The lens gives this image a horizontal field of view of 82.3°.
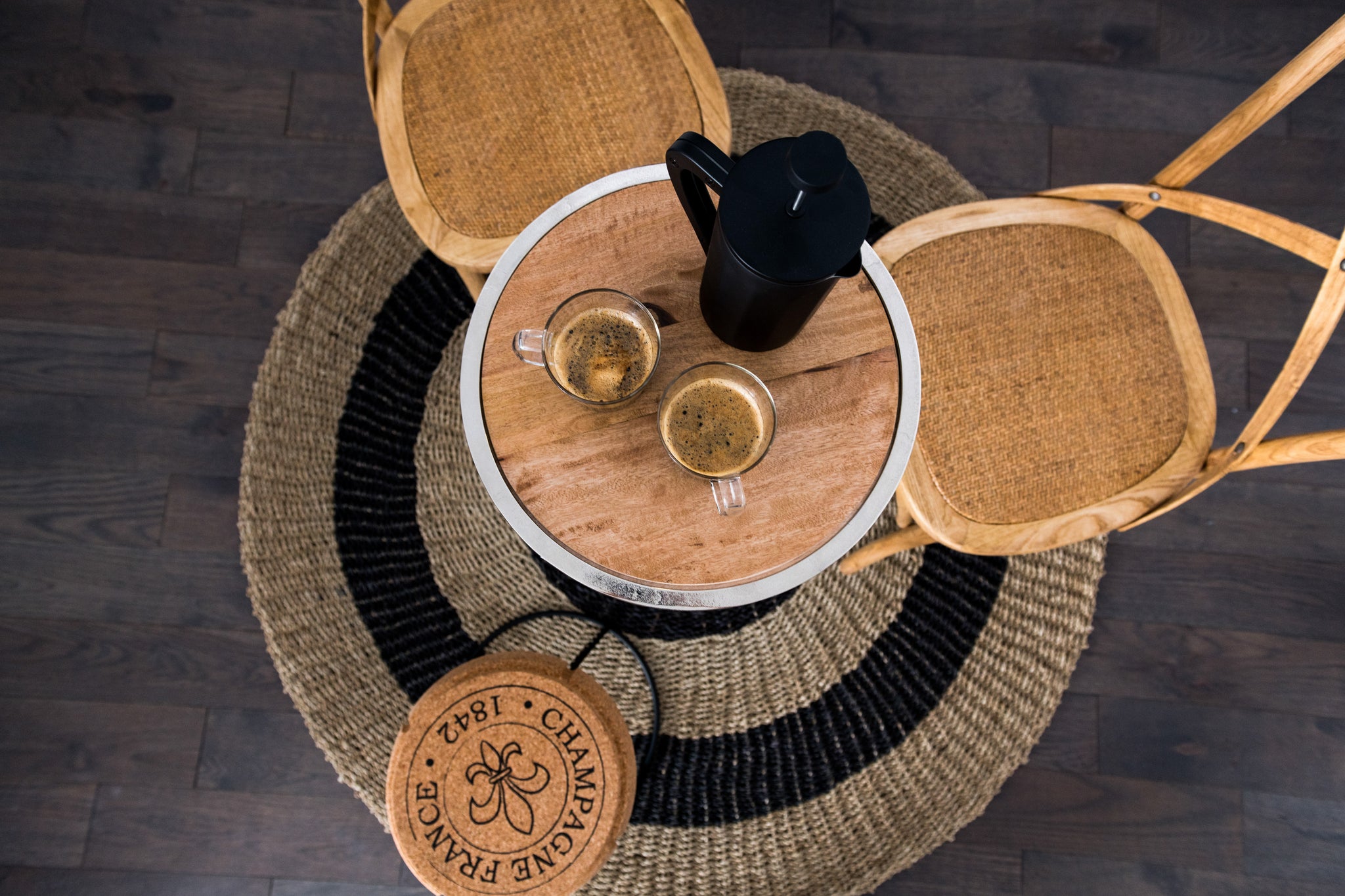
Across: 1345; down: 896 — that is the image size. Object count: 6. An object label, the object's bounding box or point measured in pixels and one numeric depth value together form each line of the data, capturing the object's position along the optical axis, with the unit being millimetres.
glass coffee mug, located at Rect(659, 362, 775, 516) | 943
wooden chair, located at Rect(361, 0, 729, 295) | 1216
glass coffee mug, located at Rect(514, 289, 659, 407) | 958
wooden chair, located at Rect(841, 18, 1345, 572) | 1141
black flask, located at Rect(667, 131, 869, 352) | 663
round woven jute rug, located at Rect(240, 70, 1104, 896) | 1435
